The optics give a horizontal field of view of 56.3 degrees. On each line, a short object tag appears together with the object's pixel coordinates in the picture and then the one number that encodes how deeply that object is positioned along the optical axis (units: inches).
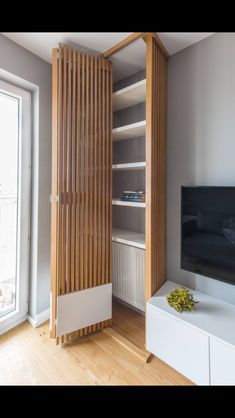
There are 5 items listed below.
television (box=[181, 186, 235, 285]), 61.1
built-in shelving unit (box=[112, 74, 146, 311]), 84.7
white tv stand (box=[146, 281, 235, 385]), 50.2
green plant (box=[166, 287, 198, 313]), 61.2
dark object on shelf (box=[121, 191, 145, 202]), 81.1
